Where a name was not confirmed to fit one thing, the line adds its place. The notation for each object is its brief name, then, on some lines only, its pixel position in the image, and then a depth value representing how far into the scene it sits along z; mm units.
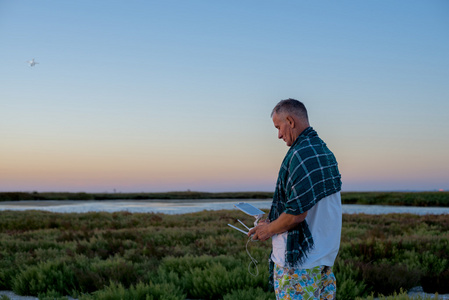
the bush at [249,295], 6019
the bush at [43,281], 7309
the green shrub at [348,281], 6355
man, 2736
